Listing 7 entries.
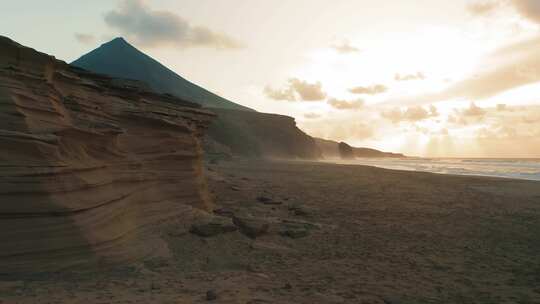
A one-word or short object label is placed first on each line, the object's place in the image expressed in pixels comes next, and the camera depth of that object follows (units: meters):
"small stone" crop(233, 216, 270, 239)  10.05
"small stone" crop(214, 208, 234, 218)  12.15
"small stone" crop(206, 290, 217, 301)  5.68
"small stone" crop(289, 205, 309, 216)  13.61
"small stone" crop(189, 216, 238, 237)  9.51
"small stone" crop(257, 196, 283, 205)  15.41
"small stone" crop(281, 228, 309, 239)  10.27
